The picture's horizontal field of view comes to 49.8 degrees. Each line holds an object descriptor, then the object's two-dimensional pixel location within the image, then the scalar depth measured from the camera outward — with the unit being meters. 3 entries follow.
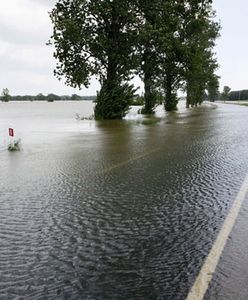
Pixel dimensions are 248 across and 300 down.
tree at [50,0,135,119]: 18.52
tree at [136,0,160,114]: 19.46
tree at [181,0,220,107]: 27.73
